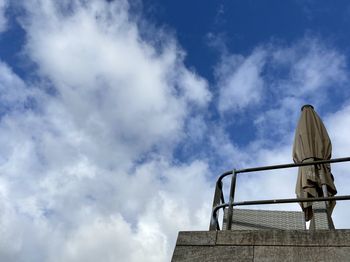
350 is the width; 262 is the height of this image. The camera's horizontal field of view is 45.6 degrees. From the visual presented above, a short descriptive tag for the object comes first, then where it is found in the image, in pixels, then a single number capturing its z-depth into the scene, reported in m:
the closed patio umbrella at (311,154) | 5.34
